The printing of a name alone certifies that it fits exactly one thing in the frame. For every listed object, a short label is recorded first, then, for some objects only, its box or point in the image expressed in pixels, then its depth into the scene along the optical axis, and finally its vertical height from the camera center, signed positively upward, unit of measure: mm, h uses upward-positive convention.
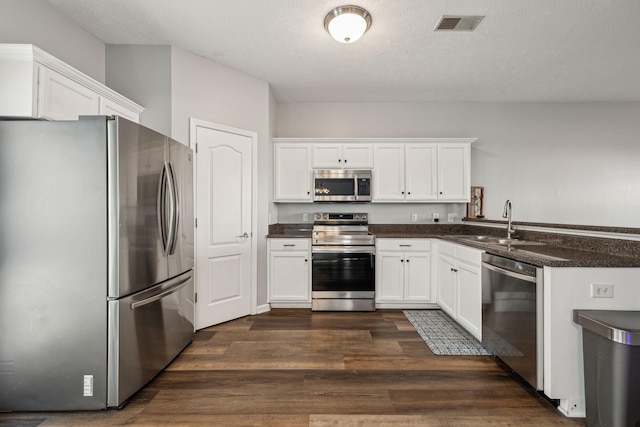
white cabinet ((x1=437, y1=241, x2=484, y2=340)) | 2713 -711
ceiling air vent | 2564 +1633
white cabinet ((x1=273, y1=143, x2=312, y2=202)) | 4156 +560
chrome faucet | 2950 -59
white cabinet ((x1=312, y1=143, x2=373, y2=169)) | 4152 +776
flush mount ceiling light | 2422 +1535
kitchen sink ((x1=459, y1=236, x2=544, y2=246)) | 2740 -267
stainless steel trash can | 1499 -786
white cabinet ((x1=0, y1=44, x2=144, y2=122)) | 1891 +835
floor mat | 2680 -1189
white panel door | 3230 -139
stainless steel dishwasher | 1942 -717
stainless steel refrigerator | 1831 -314
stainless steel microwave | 4113 +394
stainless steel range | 3750 -730
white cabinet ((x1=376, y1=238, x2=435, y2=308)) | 3793 -739
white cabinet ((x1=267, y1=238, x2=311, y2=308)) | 3830 -707
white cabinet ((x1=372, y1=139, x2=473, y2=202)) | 4160 +590
